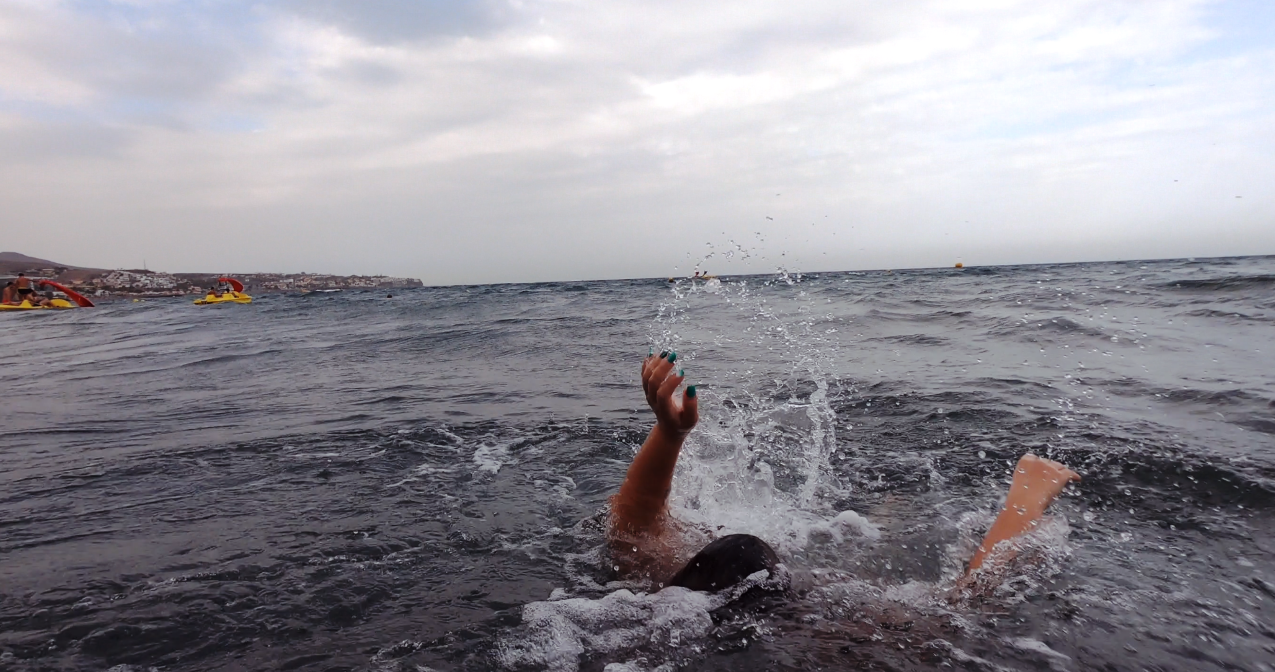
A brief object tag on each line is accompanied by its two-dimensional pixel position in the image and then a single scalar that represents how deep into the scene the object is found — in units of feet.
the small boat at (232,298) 102.63
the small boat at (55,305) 90.27
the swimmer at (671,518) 7.51
